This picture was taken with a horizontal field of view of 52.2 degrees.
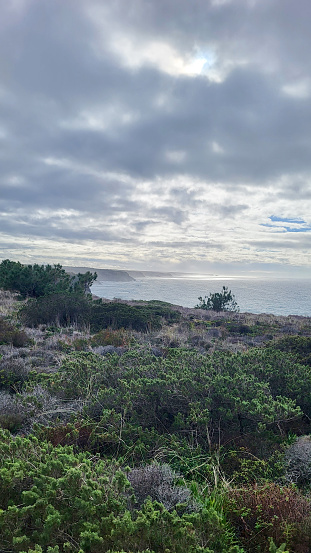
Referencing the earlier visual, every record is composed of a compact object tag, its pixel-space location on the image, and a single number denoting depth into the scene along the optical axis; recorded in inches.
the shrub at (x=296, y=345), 321.3
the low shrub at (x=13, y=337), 332.2
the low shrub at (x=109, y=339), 366.6
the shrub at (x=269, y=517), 85.0
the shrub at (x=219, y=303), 941.8
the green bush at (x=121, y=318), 494.9
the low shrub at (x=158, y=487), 100.4
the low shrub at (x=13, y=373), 220.5
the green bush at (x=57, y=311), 497.0
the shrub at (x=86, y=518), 72.7
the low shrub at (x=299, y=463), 129.5
